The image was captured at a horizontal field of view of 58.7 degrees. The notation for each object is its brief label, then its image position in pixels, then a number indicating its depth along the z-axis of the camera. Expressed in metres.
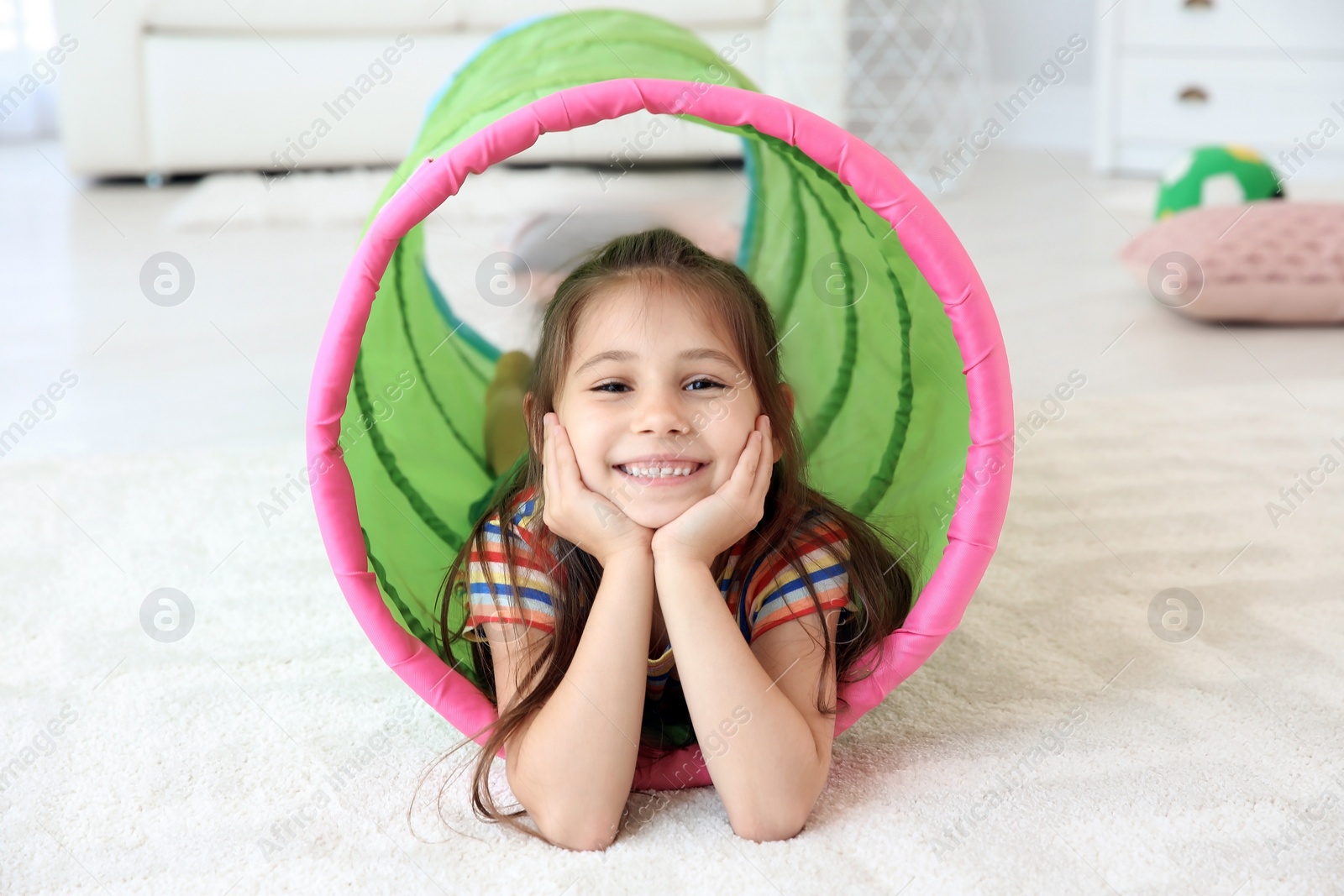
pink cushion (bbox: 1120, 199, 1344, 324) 2.23
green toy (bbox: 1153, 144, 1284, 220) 2.66
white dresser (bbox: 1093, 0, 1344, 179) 3.55
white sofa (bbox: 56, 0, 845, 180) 3.53
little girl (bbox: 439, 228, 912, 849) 0.85
